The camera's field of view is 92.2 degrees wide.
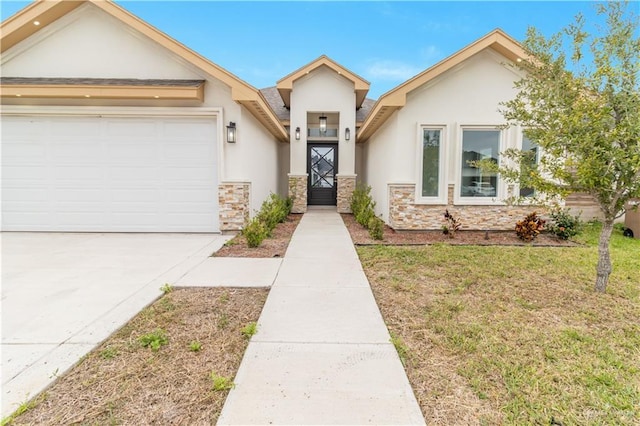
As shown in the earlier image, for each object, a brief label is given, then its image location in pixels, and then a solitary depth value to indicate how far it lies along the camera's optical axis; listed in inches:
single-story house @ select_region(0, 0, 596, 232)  266.4
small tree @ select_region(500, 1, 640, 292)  137.4
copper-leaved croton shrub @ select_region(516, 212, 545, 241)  279.9
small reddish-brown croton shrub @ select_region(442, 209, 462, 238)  292.7
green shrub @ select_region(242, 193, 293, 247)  240.2
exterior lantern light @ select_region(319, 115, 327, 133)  479.7
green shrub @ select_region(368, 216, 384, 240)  273.7
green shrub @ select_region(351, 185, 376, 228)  332.8
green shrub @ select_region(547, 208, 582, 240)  292.0
